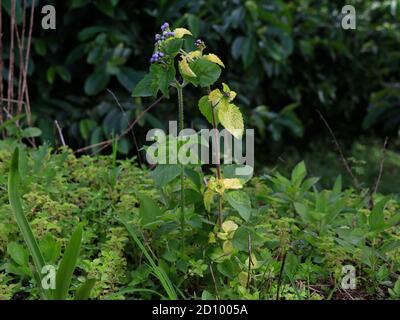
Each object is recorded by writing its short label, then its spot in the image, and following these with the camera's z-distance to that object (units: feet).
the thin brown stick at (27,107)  7.99
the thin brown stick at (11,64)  8.16
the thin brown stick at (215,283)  5.11
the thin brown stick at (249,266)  4.95
